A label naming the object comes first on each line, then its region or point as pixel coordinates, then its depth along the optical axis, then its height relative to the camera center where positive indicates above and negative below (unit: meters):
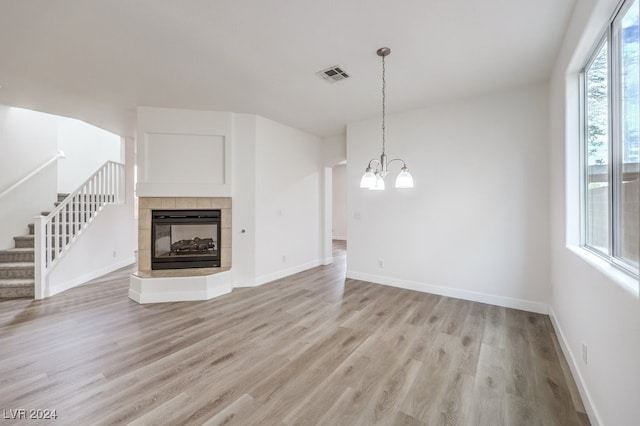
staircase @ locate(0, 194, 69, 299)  3.81 -0.85
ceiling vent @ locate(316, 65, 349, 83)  2.95 +1.61
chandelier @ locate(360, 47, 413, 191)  2.51 +0.35
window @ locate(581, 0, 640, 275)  1.42 +0.45
